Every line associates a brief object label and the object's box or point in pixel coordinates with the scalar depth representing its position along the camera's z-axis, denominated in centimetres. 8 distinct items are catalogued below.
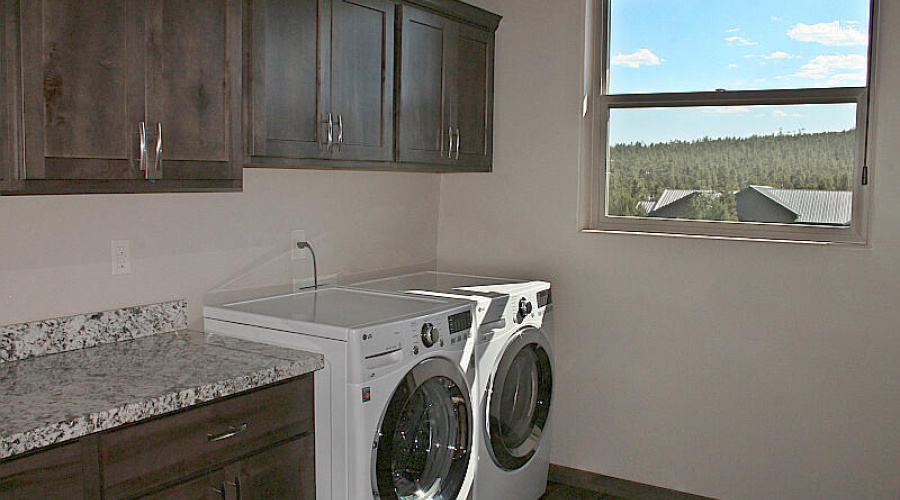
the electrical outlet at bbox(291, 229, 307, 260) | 315
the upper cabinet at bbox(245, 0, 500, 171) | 251
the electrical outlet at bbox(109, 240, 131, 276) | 247
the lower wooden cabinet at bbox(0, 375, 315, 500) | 173
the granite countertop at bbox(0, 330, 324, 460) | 173
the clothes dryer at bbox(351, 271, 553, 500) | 300
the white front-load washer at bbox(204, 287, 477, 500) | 236
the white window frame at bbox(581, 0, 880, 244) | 310
